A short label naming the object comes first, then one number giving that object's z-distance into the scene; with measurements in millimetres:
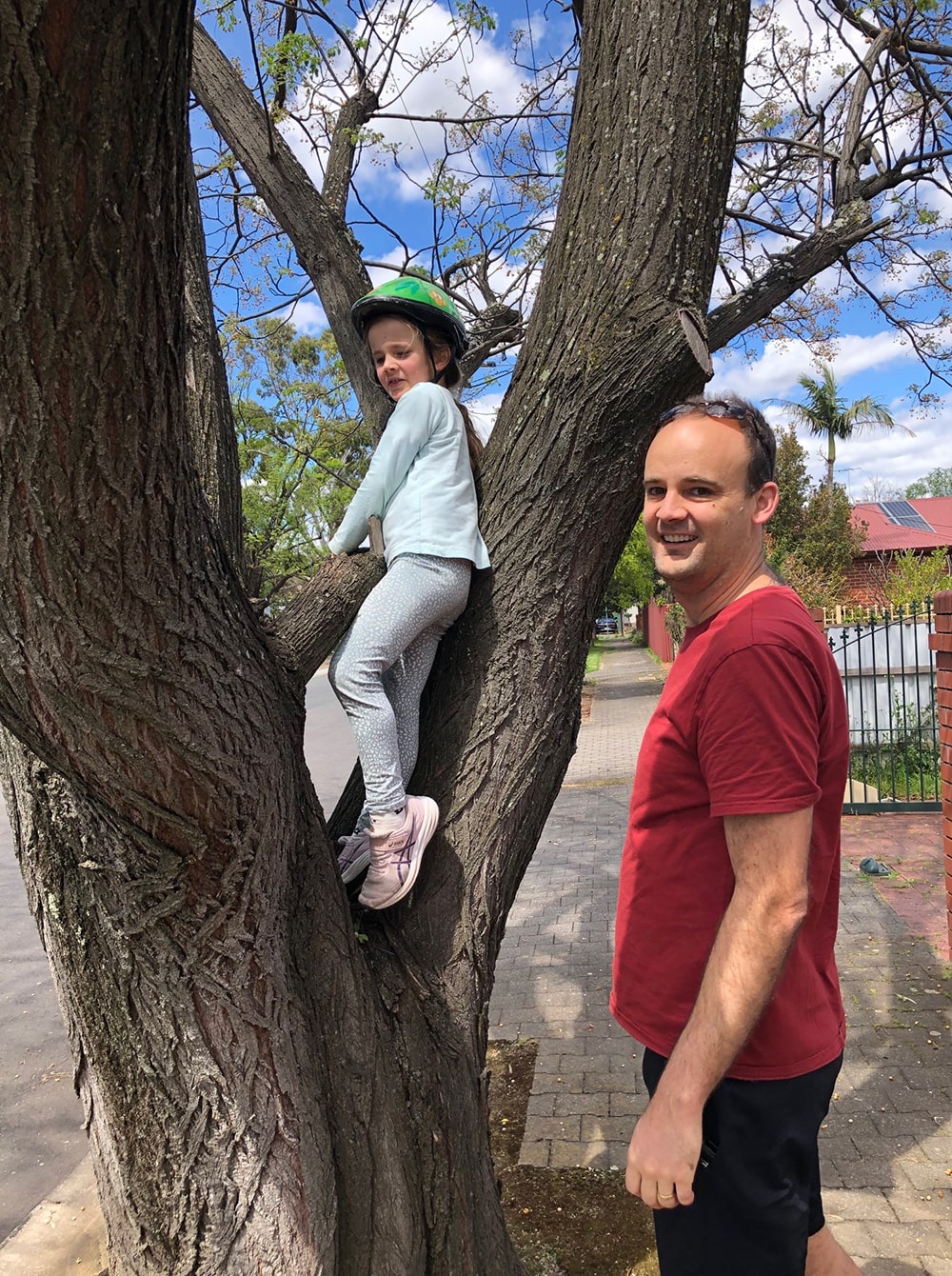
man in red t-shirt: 1500
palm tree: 27109
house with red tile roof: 25547
